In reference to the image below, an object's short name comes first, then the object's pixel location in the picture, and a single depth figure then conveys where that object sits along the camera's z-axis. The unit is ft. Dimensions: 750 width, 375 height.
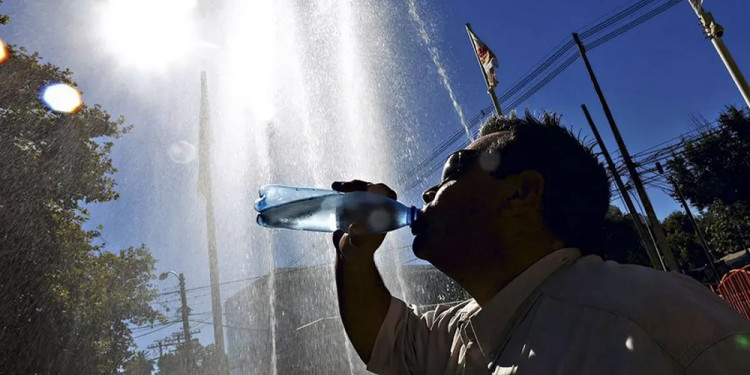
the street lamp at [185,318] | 103.65
